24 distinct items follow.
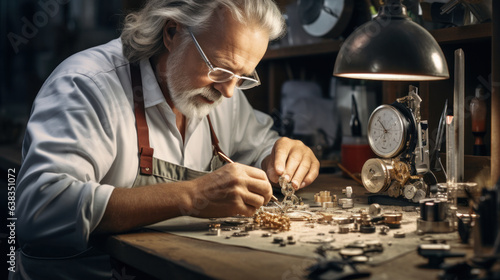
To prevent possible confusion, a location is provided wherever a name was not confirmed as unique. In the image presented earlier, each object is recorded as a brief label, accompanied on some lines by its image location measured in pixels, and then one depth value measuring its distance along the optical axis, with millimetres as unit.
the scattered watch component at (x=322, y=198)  1985
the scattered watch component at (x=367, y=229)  1524
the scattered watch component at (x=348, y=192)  2051
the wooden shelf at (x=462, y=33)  2008
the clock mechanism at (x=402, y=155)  2006
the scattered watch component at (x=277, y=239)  1434
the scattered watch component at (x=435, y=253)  1179
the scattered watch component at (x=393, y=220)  1608
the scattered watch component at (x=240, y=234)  1544
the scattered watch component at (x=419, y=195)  1939
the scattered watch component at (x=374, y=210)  1739
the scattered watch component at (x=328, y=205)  1958
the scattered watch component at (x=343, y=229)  1533
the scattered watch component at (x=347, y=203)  1946
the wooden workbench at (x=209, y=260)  1150
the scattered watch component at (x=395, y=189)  2010
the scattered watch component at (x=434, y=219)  1507
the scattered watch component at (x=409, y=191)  1950
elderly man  1562
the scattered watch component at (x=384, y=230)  1520
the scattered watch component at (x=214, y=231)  1567
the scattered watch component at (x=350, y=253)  1251
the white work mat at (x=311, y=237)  1331
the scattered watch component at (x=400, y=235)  1475
